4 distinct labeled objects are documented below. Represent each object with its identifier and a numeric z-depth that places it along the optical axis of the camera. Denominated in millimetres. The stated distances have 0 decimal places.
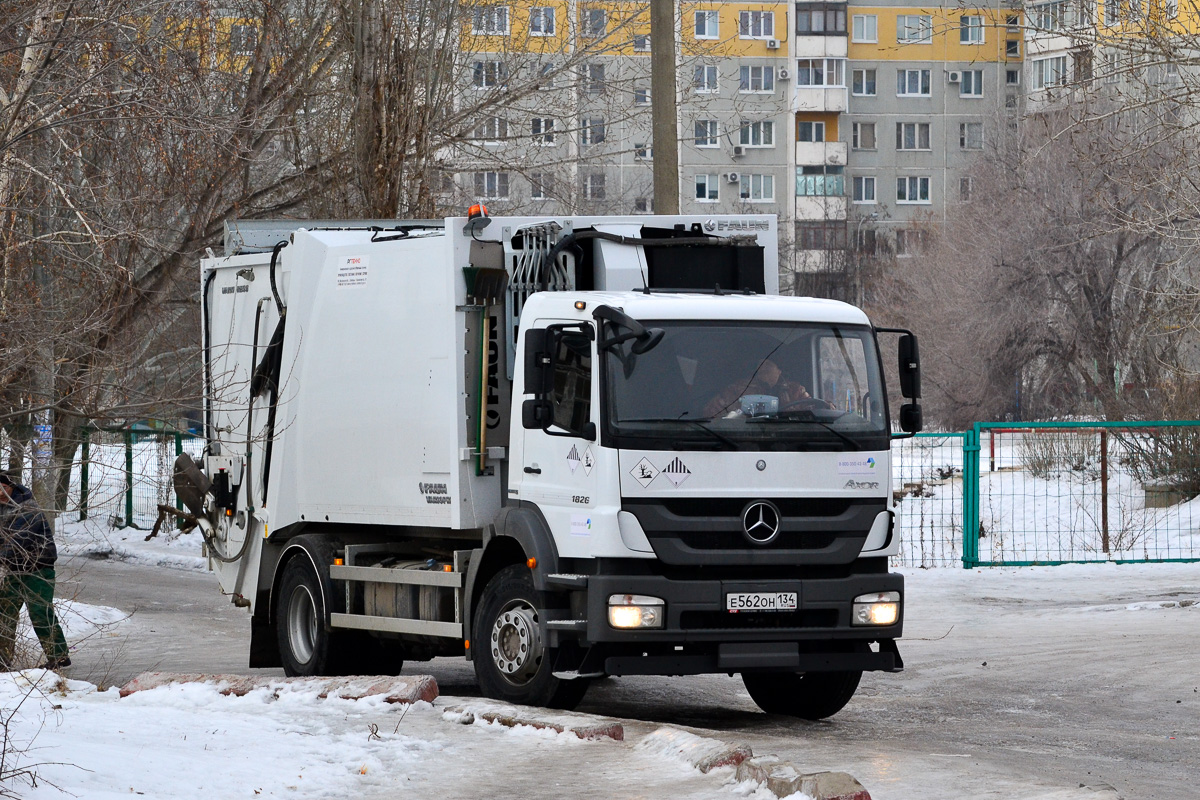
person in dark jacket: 17484
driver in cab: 19172
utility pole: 31266
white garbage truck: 18984
